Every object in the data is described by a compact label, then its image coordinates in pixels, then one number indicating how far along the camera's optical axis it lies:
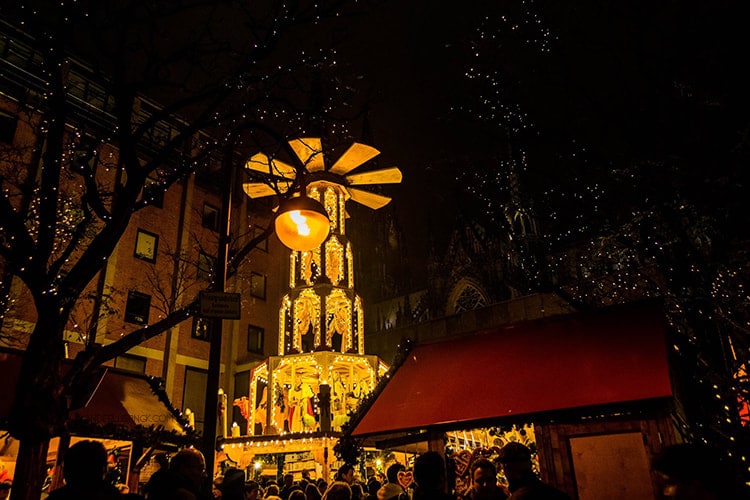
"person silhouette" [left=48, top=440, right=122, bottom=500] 3.35
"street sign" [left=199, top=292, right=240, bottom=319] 5.51
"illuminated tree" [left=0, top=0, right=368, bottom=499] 5.45
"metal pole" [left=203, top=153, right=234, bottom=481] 5.13
